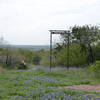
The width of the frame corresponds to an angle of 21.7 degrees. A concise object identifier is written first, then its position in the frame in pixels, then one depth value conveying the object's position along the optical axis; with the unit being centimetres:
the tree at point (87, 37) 2716
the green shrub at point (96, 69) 1596
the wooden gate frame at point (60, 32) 2212
